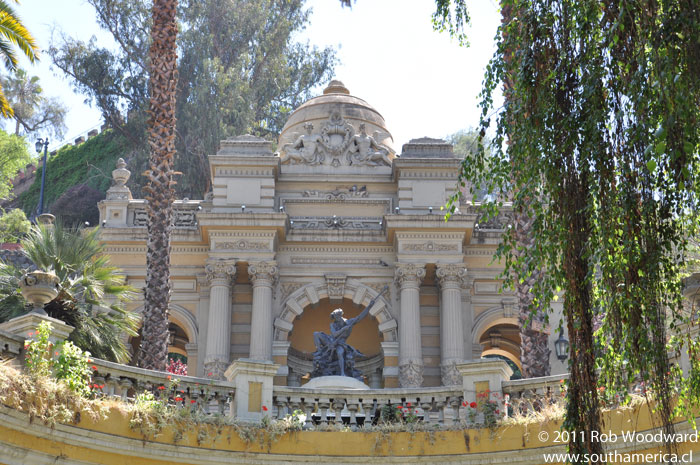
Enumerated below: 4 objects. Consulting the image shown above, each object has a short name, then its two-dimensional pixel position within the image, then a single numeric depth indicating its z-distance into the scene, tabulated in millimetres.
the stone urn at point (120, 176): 32562
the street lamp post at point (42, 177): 58281
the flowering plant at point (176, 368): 25966
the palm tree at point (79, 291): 19531
